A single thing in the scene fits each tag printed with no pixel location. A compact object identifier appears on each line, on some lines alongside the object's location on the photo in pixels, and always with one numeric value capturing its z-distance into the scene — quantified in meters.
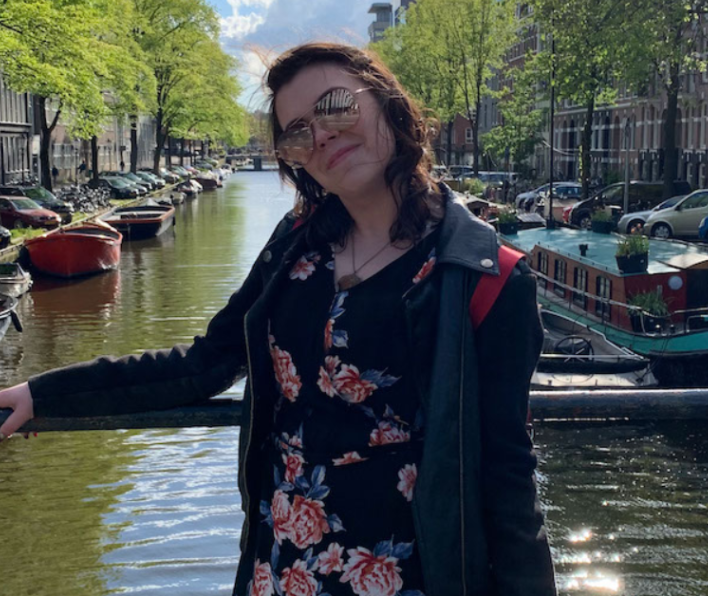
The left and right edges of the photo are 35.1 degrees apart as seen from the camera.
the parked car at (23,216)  28.87
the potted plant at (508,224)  22.98
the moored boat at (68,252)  25.02
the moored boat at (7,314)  17.00
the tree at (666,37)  26.12
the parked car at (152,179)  53.50
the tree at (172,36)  46.22
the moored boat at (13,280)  19.33
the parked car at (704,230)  24.39
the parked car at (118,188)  45.84
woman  1.72
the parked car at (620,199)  33.78
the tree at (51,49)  21.58
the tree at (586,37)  26.56
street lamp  30.04
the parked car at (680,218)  27.91
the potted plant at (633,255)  14.84
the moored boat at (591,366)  13.89
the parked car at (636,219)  29.31
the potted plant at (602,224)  19.64
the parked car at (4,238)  24.52
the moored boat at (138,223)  34.00
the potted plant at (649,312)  14.65
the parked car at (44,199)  31.91
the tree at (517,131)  52.92
